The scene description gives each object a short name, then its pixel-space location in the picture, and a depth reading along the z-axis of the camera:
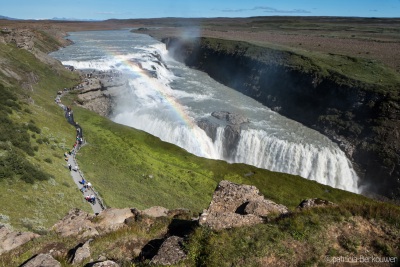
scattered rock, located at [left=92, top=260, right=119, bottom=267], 10.21
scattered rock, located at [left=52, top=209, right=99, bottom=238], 14.15
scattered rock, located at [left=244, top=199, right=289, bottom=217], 13.16
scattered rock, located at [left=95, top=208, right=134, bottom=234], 14.95
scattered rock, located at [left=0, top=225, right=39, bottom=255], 13.84
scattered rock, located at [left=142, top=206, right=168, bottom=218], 16.42
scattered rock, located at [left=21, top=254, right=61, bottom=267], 10.64
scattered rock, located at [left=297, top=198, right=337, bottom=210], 14.41
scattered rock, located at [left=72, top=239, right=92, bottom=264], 11.23
